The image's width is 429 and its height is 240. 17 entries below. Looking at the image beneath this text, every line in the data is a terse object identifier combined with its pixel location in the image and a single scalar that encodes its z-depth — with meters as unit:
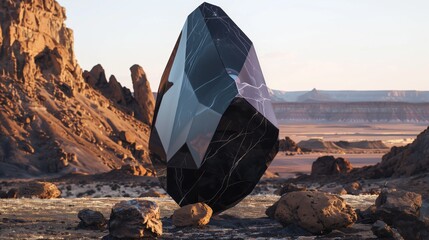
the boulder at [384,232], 12.54
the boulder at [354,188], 29.28
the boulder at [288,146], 81.38
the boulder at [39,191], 22.86
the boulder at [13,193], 22.76
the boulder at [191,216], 14.16
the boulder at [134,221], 12.38
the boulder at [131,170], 41.56
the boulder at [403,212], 12.27
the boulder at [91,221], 13.99
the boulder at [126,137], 55.72
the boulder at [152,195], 24.19
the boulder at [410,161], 33.50
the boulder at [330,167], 43.31
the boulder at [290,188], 21.39
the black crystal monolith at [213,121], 13.99
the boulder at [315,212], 13.54
